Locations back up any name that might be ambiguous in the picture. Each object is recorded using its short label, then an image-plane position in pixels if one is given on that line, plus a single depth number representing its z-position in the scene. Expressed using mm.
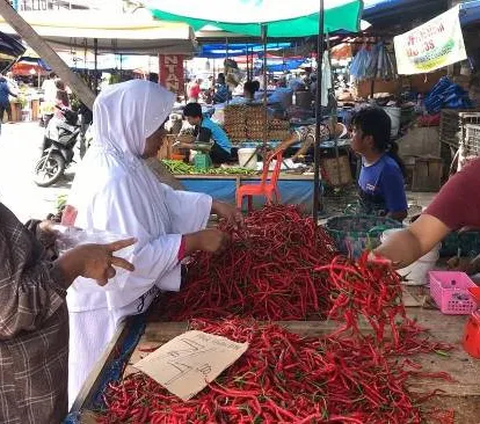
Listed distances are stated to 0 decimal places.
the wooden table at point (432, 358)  1690
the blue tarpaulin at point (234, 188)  7496
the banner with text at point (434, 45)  4719
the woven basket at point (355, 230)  2771
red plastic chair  6930
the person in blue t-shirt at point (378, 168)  3898
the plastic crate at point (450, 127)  9078
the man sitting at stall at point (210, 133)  8523
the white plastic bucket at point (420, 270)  2627
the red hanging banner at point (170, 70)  11609
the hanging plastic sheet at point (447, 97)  9641
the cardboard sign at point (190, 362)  1589
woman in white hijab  2238
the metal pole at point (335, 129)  8461
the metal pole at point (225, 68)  13023
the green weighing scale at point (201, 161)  7859
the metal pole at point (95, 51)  9229
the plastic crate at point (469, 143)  6184
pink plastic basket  2354
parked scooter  10492
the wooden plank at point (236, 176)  7480
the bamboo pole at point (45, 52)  3332
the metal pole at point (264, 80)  7340
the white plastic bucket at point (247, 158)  8023
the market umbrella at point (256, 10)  5461
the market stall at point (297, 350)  1564
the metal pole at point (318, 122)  3727
